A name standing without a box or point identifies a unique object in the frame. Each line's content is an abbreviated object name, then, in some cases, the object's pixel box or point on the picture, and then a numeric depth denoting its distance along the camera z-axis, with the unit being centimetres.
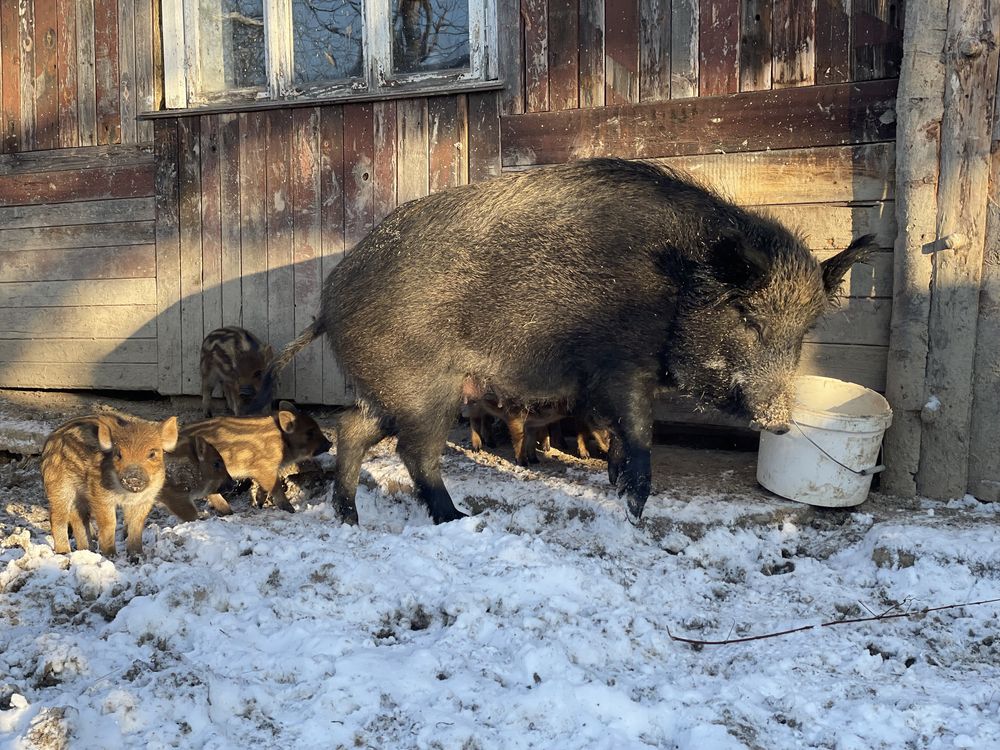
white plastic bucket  429
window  582
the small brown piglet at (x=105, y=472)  378
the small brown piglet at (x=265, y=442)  466
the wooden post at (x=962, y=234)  433
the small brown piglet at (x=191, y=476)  438
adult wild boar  413
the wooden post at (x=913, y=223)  441
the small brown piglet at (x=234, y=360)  604
